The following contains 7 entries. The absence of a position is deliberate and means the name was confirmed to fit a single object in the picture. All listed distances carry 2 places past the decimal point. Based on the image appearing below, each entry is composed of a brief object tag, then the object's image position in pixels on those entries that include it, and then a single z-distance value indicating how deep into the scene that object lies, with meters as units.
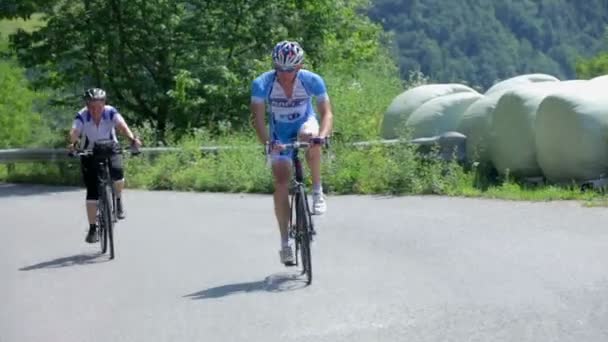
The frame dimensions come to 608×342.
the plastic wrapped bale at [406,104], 21.06
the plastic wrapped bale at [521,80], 20.33
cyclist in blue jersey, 10.43
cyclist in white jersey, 13.23
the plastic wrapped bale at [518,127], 16.92
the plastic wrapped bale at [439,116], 19.64
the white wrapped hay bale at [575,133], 15.52
